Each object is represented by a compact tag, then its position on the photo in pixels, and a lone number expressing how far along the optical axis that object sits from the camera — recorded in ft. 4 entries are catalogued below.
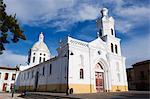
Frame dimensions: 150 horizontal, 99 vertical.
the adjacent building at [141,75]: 80.63
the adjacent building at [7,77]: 103.21
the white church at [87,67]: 55.70
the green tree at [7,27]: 33.94
